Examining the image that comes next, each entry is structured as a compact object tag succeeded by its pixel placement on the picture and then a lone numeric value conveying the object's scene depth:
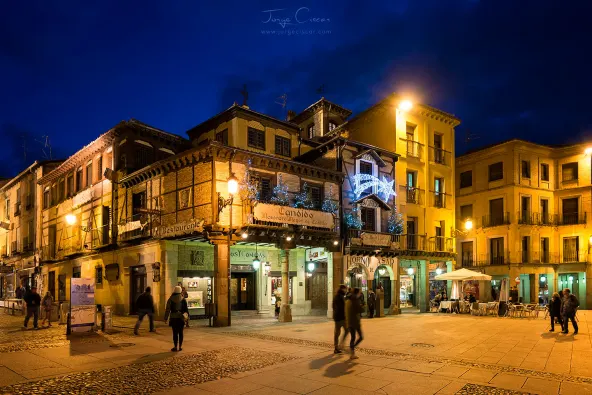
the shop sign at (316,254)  26.54
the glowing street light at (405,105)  31.50
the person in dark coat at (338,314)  13.01
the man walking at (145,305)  17.14
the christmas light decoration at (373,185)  28.08
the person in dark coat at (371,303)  25.75
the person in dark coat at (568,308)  17.59
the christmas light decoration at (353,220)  27.19
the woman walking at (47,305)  20.83
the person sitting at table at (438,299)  32.26
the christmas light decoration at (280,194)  23.42
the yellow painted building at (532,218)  37.69
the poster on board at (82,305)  16.52
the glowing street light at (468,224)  30.22
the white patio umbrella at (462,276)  28.14
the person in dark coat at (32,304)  19.28
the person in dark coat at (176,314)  12.96
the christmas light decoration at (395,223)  29.78
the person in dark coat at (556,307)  18.34
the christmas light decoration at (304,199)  24.55
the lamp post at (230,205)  20.62
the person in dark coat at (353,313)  12.73
